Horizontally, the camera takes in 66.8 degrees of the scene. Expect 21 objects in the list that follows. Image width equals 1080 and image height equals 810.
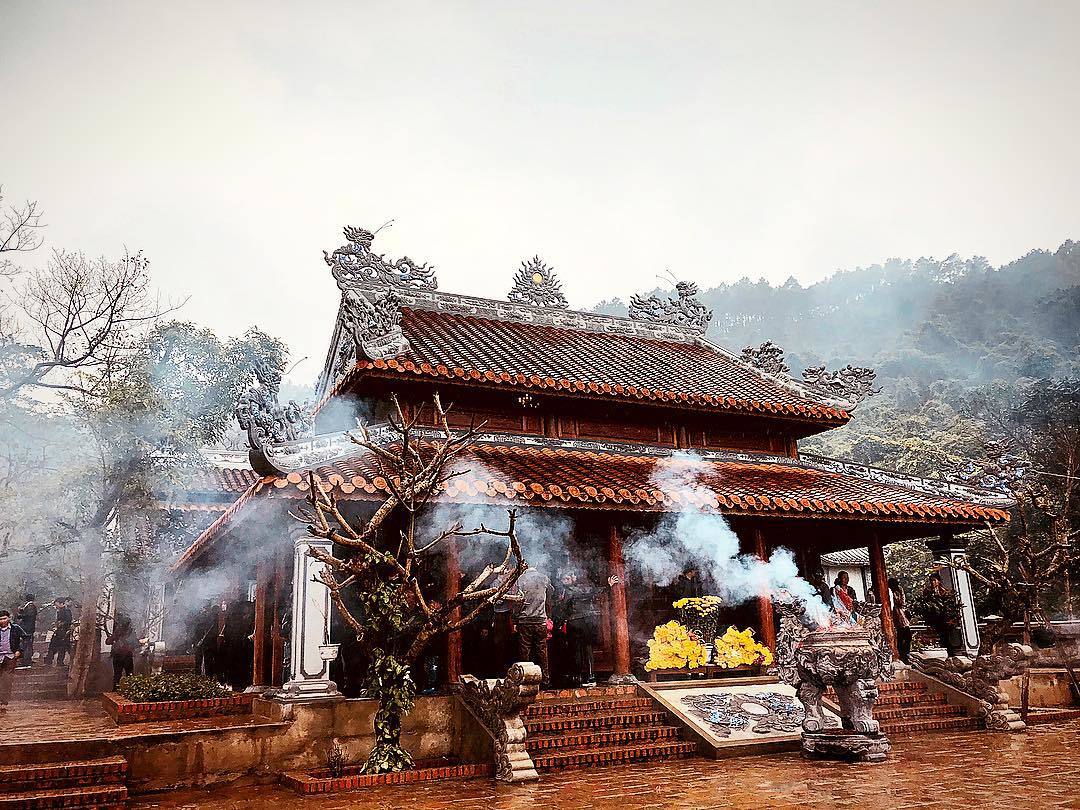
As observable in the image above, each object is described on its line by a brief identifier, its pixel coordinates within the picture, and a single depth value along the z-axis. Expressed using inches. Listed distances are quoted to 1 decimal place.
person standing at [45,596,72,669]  806.5
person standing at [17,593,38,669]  681.6
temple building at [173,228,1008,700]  426.6
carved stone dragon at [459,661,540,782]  343.9
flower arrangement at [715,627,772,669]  494.6
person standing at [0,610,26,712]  504.1
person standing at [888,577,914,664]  565.6
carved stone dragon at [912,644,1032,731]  458.6
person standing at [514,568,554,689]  429.7
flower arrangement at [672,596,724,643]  509.4
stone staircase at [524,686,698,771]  375.9
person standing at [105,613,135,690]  637.9
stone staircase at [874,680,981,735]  455.2
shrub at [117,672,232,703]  442.3
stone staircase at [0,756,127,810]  296.7
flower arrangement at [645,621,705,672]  481.4
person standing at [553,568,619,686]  524.1
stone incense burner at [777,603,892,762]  362.9
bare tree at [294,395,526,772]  339.3
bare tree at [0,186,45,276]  541.3
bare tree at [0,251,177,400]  569.0
